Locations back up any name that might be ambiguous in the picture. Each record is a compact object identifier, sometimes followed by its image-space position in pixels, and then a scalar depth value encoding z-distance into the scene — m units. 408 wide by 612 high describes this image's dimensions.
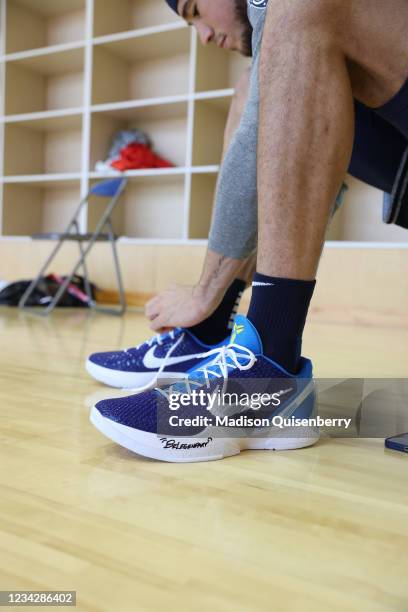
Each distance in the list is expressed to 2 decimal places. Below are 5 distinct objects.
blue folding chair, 3.19
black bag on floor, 3.38
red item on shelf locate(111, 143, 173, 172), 4.04
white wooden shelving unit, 3.83
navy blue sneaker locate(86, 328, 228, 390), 1.07
